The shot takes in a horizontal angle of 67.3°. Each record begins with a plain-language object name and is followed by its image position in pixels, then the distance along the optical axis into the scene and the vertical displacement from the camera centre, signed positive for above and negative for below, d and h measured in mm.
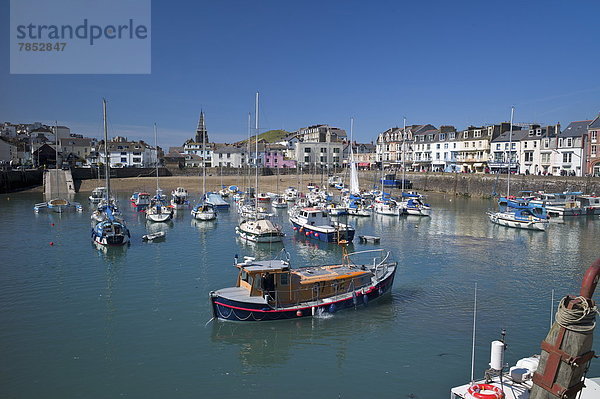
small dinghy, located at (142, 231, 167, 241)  41750 -6344
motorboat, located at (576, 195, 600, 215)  63781 -4139
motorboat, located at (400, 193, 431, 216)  61562 -4866
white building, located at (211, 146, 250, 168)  141750 +3987
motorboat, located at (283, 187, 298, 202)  77338 -4366
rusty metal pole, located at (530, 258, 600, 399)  6828 -2718
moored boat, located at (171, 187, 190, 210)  66338 -5106
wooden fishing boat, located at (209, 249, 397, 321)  21250 -6032
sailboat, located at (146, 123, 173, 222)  53062 -5385
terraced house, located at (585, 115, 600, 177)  75250 +4563
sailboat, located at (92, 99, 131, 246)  38094 -5658
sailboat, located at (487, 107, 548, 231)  50531 -5163
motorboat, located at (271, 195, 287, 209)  71188 -5158
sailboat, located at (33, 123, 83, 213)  63669 -5657
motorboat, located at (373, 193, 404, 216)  61281 -4941
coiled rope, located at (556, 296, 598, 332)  6738 -2128
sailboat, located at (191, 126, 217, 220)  54781 -5324
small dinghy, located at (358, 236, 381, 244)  41969 -6269
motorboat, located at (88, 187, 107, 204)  74188 -4791
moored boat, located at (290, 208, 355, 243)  41250 -5337
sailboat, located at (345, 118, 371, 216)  60406 -4304
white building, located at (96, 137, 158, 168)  133125 +4175
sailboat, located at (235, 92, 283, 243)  41253 -5695
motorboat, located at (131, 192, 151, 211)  65750 -4966
